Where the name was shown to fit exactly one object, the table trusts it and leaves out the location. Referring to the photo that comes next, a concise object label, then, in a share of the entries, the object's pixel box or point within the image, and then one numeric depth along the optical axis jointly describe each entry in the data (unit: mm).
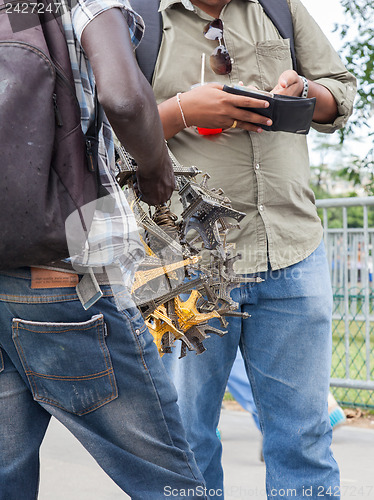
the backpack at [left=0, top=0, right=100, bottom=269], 1626
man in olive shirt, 2557
